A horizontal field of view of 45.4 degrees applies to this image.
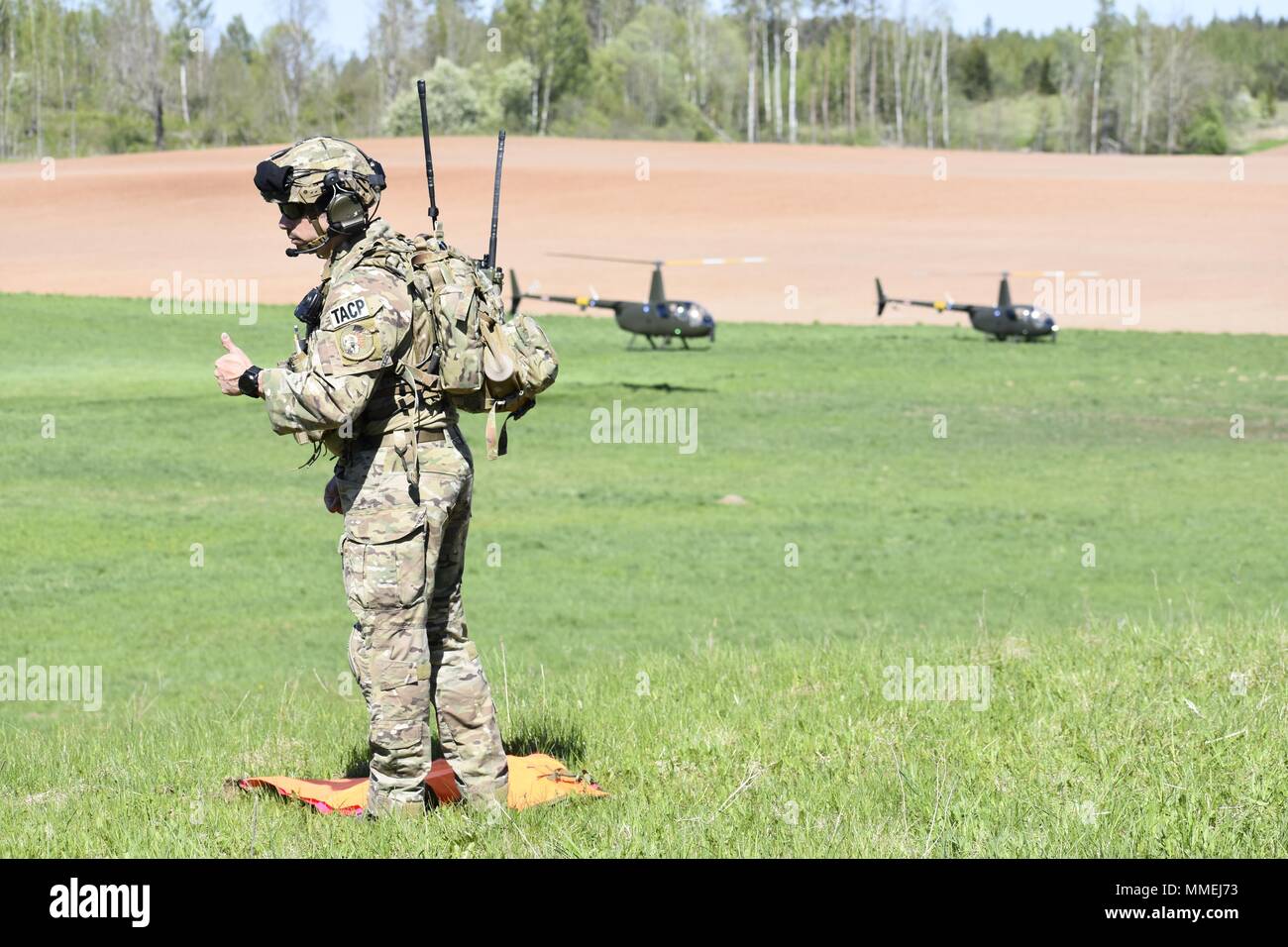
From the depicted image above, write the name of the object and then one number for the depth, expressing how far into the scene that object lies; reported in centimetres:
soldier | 553
